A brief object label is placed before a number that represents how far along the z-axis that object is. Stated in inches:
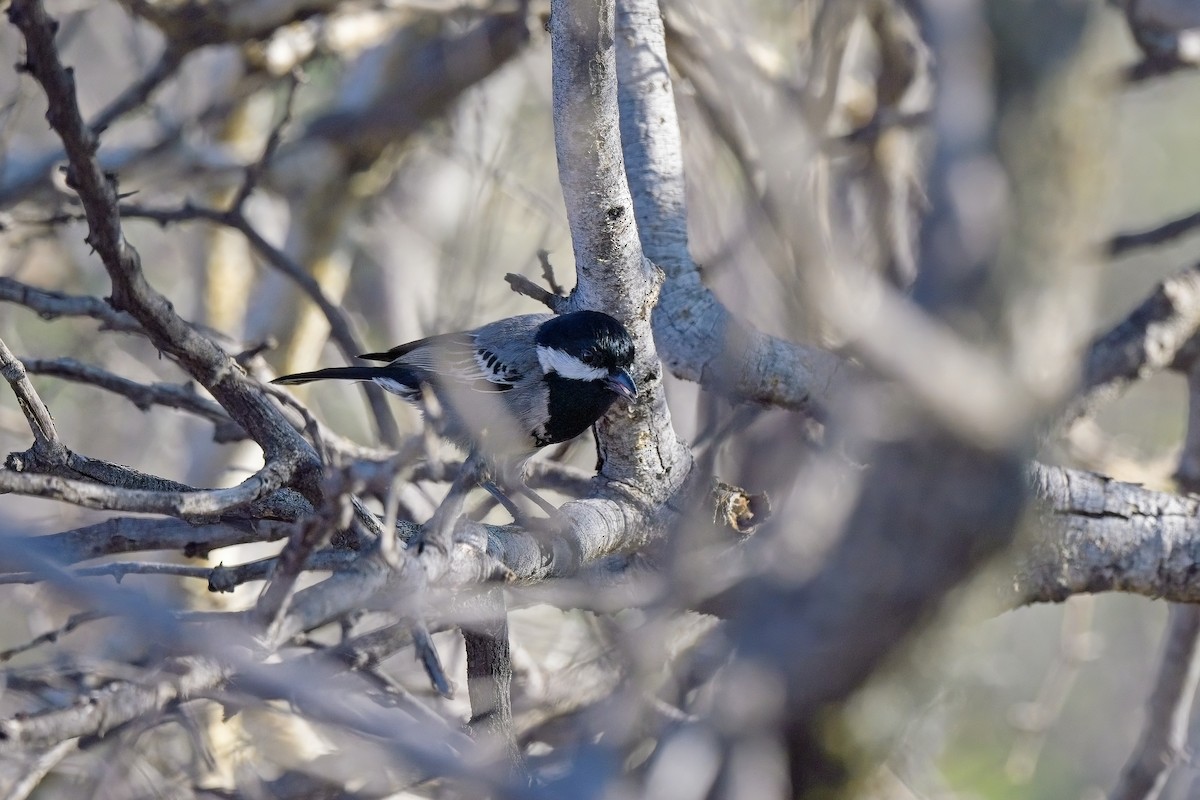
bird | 259.1
